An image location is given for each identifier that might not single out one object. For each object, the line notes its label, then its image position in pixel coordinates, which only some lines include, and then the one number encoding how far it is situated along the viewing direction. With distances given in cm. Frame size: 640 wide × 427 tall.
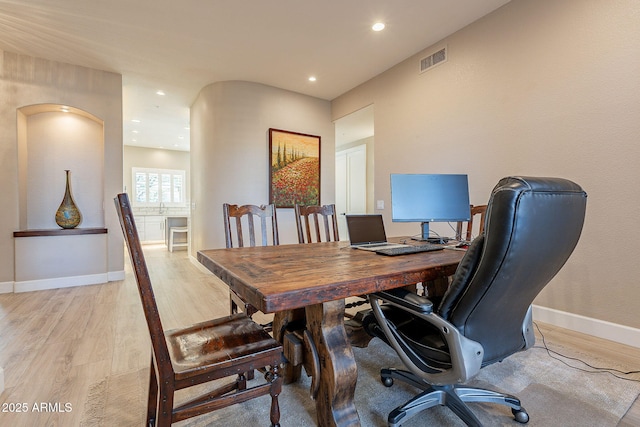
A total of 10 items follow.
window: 850
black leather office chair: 88
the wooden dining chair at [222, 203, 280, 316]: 205
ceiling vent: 323
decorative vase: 371
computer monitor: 210
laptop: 189
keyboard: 156
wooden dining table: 94
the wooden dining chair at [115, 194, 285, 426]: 90
